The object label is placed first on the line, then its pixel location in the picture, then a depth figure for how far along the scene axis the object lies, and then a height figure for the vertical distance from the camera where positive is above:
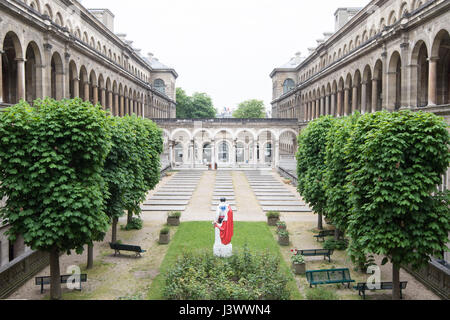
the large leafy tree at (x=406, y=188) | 11.96 -1.26
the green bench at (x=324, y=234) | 20.62 -4.58
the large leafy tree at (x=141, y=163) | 20.67 -0.94
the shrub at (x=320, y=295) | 12.90 -4.90
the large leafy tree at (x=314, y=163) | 20.77 -0.88
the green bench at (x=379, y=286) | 13.62 -4.91
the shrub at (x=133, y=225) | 23.78 -4.65
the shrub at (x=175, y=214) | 24.44 -4.16
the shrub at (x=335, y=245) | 19.50 -4.85
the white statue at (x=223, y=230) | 17.55 -3.66
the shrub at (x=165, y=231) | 20.66 -4.36
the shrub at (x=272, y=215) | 24.23 -4.16
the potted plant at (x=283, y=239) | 20.23 -4.70
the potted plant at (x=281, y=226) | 21.62 -4.33
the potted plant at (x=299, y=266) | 16.08 -4.84
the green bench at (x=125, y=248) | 18.09 -4.64
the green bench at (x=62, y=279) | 14.20 -4.80
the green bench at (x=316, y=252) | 17.69 -4.74
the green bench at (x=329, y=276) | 14.48 -4.77
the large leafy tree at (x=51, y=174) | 12.24 -0.81
